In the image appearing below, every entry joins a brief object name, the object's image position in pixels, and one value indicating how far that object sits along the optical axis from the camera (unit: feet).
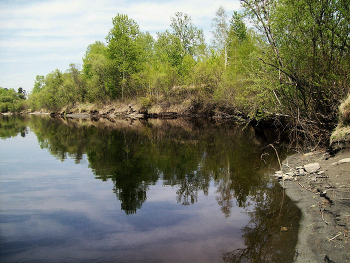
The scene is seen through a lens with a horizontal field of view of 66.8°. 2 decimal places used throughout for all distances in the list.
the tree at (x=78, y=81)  259.62
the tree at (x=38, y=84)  448.12
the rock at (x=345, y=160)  32.94
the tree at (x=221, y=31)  146.72
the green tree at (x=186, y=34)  179.88
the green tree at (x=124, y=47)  194.59
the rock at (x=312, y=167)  34.86
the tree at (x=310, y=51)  41.50
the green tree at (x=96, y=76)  212.64
